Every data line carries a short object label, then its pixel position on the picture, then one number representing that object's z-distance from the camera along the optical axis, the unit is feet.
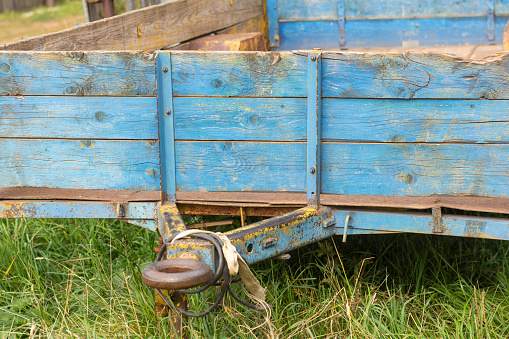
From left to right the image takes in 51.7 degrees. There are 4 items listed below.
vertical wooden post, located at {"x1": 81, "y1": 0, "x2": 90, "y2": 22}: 14.78
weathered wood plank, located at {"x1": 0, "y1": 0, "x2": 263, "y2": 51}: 9.22
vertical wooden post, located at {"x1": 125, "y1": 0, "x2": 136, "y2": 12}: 15.87
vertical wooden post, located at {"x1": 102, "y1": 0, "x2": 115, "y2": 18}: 14.32
